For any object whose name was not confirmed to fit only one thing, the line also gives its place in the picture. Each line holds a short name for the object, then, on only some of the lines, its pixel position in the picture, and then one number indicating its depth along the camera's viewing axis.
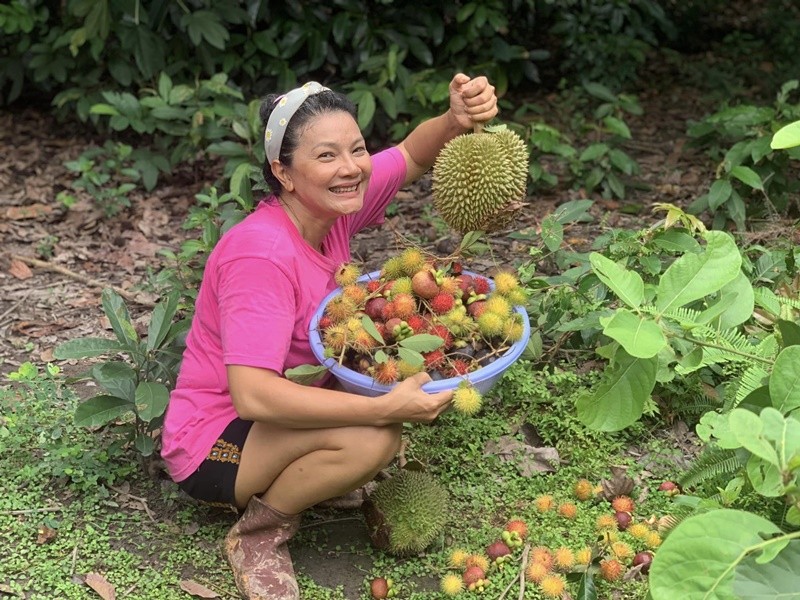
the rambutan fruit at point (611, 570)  2.56
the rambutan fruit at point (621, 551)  2.65
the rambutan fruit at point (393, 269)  2.66
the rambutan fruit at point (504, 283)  2.61
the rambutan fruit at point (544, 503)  2.87
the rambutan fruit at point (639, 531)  2.71
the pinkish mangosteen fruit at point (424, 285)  2.53
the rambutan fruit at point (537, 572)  2.58
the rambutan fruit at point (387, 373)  2.36
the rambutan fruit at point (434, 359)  2.41
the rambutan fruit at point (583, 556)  2.63
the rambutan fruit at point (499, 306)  2.51
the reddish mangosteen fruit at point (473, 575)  2.62
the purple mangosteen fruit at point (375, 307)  2.53
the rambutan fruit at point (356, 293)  2.53
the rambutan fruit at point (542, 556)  2.63
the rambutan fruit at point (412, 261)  2.62
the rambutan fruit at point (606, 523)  2.77
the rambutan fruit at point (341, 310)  2.48
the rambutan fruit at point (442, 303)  2.51
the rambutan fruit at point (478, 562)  2.67
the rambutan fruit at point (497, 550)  2.71
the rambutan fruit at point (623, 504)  2.85
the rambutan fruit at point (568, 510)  2.83
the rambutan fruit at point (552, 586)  2.53
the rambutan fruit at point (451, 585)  2.58
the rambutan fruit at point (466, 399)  2.30
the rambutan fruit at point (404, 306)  2.48
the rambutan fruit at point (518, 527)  2.77
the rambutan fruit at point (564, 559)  2.62
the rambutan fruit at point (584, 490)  2.90
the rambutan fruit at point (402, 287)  2.56
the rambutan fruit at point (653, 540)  2.66
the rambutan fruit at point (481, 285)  2.66
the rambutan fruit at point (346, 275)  2.60
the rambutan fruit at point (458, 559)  2.69
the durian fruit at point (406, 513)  2.71
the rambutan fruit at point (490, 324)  2.47
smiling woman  2.40
